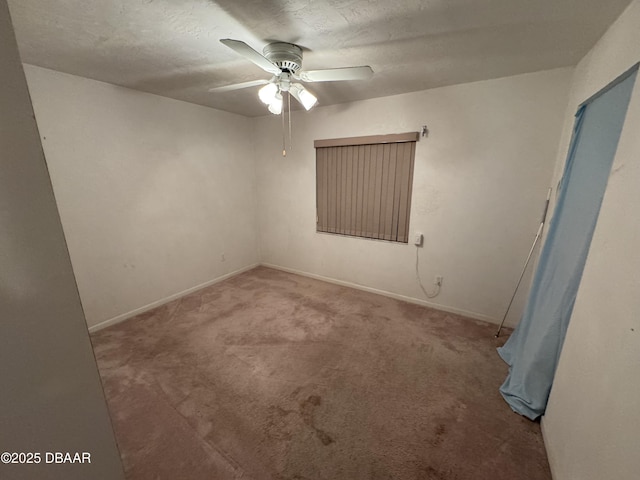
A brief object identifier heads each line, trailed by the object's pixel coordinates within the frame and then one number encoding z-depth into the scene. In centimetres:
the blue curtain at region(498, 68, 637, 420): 129
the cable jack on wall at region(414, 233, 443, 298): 290
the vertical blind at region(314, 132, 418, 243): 289
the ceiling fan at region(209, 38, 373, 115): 160
